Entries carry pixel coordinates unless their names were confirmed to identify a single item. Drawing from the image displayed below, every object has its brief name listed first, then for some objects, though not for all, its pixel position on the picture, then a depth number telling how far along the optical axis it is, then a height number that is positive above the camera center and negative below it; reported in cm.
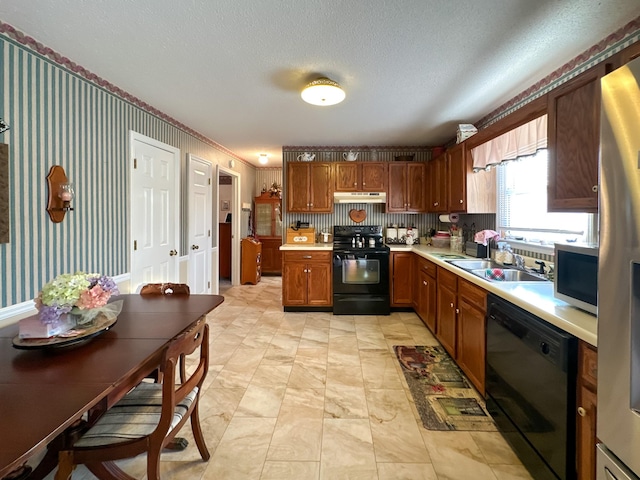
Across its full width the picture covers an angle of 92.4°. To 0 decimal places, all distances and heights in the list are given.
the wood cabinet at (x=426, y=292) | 325 -68
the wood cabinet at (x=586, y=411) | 117 -69
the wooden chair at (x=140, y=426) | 116 -79
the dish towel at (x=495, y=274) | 225 -31
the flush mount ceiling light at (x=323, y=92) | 230 +109
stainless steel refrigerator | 82 -11
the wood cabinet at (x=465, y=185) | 320 +52
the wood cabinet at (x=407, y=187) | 439 +66
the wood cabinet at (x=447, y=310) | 263 -71
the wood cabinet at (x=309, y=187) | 441 +66
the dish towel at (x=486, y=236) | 287 -3
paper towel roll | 394 +20
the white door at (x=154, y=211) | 291 +22
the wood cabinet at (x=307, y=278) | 410 -61
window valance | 224 +74
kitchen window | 221 +17
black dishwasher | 127 -75
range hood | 437 +51
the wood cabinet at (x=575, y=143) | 149 +47
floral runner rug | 193 -117
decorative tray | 122 -44
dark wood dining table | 79 -49
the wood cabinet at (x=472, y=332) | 209 -73
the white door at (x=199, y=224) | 389 +11
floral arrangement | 126 -28
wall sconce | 203 +25
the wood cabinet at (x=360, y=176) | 440 +81
